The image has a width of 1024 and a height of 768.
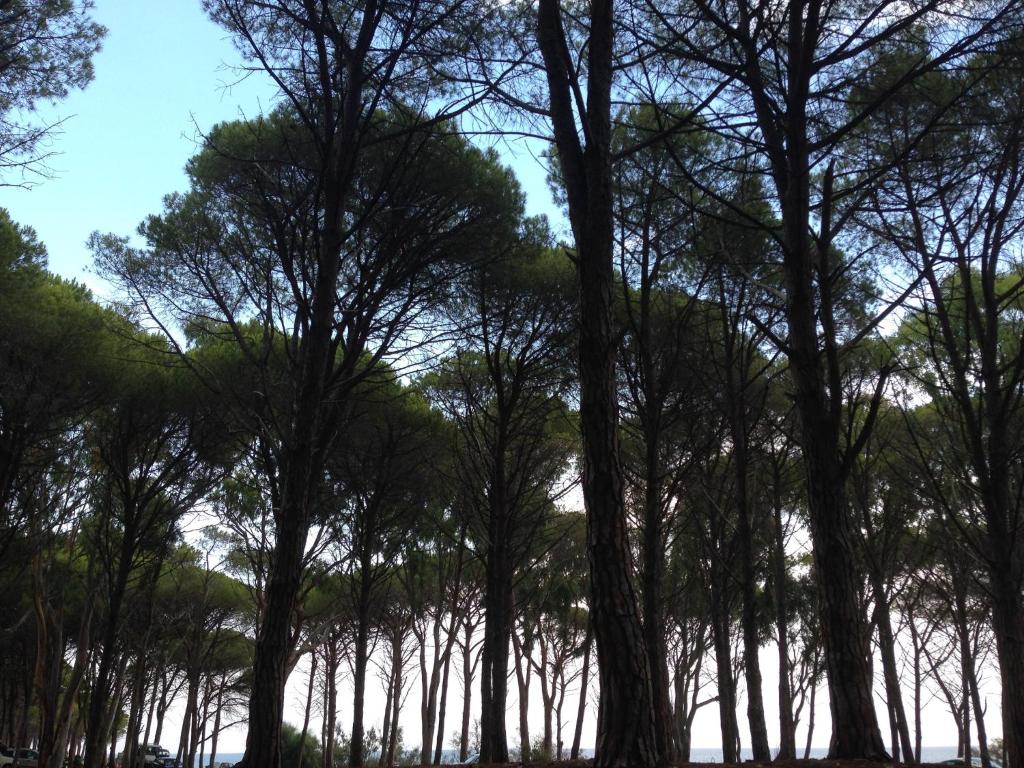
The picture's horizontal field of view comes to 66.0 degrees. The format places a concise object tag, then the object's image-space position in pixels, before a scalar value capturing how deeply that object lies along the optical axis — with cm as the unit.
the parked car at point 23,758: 1678
